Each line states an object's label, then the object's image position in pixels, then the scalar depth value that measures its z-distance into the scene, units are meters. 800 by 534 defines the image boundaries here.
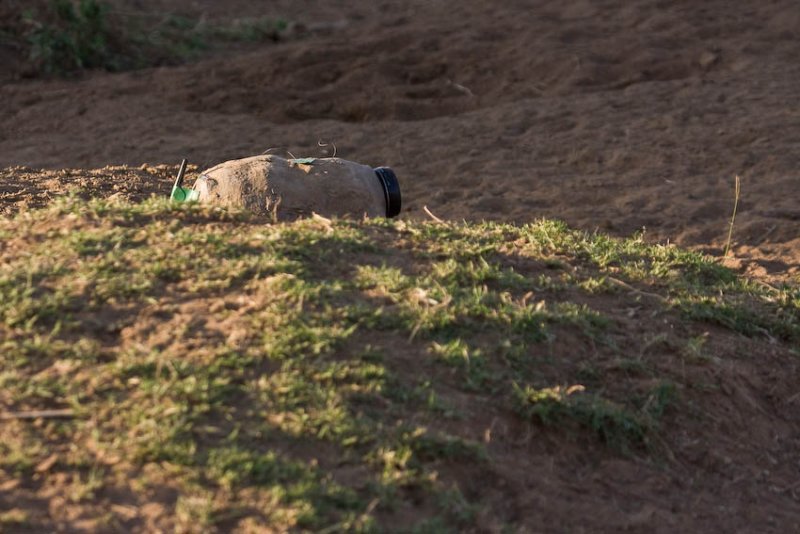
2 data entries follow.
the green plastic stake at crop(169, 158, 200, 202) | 9.61
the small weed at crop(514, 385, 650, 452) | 6.46
